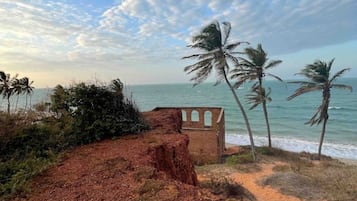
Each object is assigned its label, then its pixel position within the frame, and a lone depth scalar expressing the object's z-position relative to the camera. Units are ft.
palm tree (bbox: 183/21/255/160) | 52.16
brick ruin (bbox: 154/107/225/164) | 53.01
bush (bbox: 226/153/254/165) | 52.54
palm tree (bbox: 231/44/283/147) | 58.39
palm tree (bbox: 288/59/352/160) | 56.34
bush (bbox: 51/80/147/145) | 20.45
